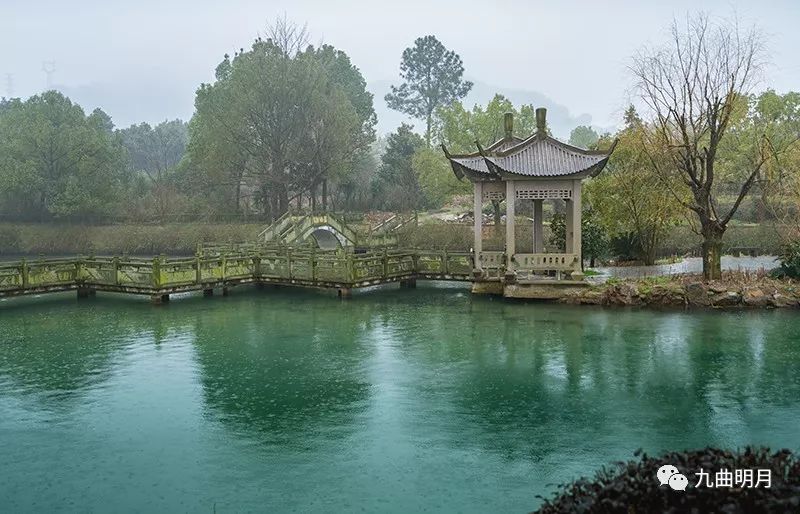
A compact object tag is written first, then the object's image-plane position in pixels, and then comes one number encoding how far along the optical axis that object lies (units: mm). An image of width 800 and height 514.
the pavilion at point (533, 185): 17766
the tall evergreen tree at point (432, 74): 61562
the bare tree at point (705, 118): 17812
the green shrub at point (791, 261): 17641
